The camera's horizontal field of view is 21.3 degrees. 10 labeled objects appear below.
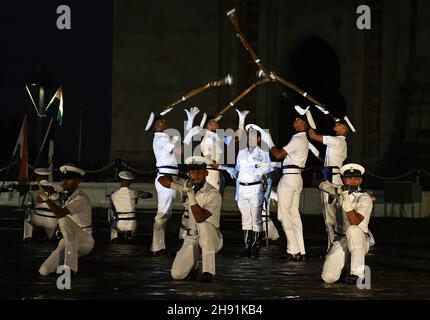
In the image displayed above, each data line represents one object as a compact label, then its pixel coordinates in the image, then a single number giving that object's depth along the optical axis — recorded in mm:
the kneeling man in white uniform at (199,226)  13305
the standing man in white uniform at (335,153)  17391
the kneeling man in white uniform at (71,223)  13469
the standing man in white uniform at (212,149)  18047
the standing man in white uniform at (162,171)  16906
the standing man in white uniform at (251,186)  17219
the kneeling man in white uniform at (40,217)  18641
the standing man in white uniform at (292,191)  16531
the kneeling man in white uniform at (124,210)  19219
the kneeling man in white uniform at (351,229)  13203
